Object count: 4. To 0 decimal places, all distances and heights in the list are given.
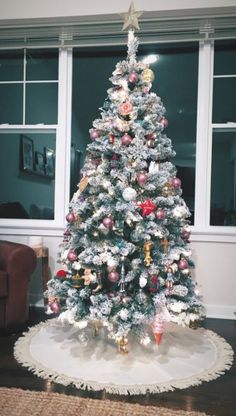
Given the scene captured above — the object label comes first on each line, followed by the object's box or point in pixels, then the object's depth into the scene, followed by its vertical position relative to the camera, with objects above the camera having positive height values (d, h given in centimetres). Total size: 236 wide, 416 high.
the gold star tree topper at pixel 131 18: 220 +126
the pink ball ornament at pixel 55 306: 208 -66
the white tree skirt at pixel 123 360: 178 -96
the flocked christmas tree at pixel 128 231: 195 -16
